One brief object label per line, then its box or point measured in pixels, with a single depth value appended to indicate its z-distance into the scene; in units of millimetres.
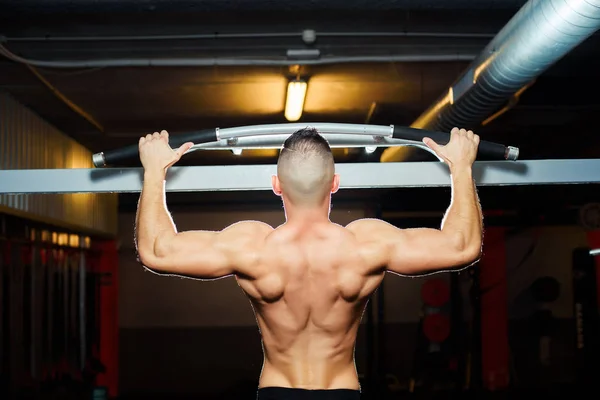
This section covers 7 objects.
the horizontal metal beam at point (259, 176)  1661
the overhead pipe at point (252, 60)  4012
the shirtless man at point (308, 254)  1603
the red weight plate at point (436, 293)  7992
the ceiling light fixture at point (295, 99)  4820
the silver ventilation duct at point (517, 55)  1969
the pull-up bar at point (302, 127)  1633
